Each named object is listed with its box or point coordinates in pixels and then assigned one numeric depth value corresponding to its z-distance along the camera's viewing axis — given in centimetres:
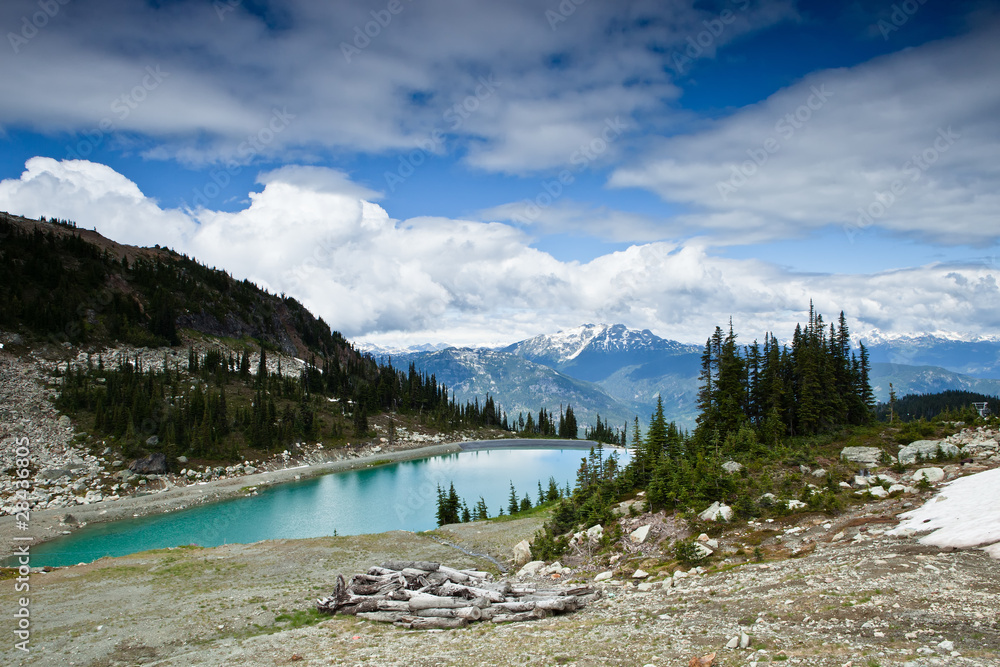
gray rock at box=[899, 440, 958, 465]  3203
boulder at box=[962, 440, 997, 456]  3078
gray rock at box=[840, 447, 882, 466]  3434
